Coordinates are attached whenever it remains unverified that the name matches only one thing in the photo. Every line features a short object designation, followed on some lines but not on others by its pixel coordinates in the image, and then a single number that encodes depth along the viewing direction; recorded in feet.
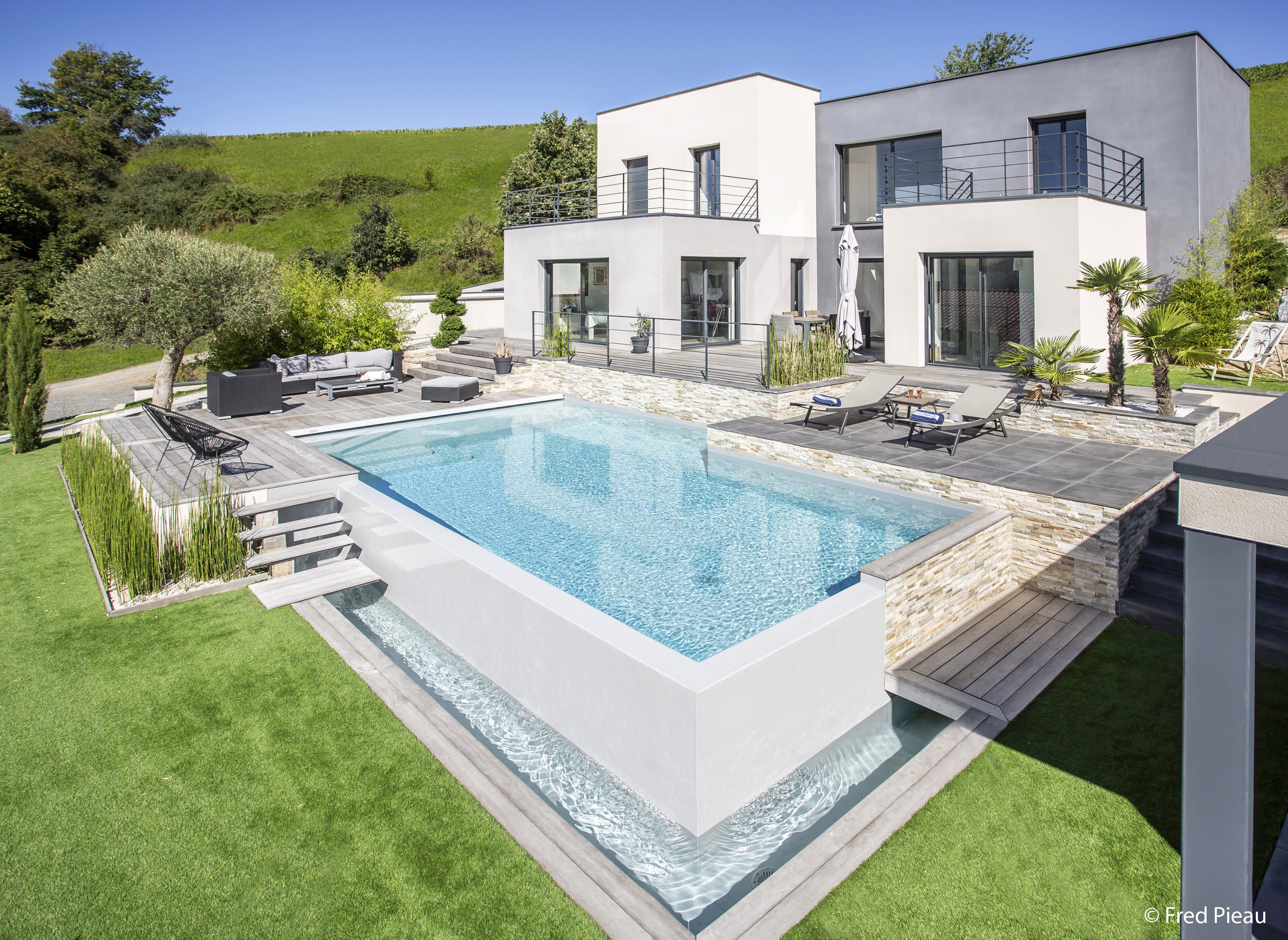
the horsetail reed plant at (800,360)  41.19
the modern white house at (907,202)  43.57
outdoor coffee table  49.39
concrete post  8.87
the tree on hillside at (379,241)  101.14
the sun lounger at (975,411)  31.58
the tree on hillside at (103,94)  145.69
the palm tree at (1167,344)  30.60
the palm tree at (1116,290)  32.55
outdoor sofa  49.75
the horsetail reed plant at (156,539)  23.61
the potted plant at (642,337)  55.01
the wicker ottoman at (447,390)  48.29
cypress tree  43.37
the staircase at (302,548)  23.43
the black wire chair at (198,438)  29.04
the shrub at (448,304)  72.33
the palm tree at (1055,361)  34.47
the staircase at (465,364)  55.31
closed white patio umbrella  45.29
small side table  33.91
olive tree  41.63
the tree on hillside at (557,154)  100.42
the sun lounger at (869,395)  35.83
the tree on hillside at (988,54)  111.04
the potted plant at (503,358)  53.93
